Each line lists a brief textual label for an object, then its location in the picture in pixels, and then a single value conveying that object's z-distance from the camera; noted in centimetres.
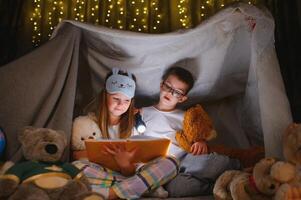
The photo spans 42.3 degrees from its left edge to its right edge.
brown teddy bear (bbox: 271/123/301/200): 117
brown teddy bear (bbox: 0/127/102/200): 114
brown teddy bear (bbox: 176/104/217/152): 172
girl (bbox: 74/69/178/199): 143
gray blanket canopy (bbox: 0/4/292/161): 152
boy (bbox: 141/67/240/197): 154
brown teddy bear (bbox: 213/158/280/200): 121
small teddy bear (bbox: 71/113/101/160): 164
